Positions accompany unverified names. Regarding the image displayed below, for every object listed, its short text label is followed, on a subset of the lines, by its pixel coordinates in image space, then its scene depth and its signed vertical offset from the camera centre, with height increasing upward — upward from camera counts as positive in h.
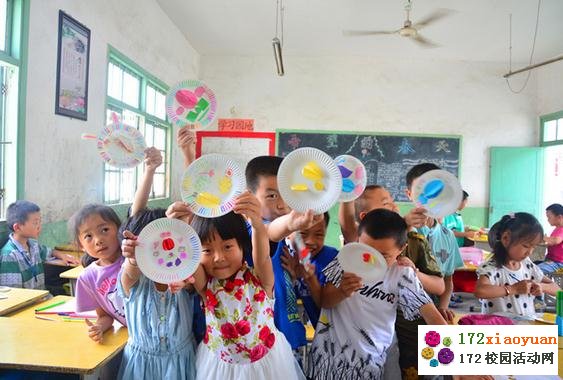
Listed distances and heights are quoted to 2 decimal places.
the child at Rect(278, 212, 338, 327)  1.35 -0.27
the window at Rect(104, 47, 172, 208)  3.92 +0.84
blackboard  6.49 +0.69
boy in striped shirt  2.49 -0.46
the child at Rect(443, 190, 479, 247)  4.40 -0.39
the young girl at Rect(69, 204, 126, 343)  1.48 -0.32
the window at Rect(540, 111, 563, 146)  6.10 +1.08
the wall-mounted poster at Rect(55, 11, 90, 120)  3.00 +0.91
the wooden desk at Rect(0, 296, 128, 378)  1.26 -0.58
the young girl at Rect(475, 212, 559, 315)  1.74 -0.35
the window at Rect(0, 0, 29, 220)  2.60 +0.53
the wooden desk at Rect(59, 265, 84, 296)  2.49 -0.59
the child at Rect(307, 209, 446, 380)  1.33 -0.42
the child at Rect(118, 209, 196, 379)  1.27 -0.45
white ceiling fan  3.88 +1.63
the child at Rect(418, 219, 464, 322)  2.42 -0.34
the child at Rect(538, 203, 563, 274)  4.05 -0.49
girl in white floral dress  1.17 -0.37
